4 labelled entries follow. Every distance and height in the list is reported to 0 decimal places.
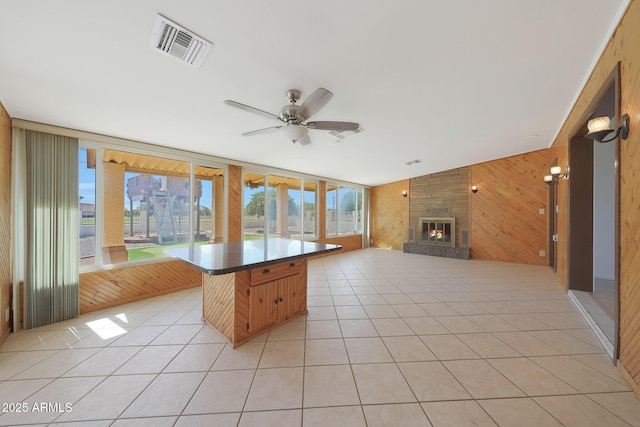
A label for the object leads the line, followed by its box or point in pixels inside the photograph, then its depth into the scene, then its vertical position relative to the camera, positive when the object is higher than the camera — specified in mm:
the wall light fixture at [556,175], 3678 +670
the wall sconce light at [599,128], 2016 +770
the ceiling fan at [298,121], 2006 +897
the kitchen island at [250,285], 2188 -778
